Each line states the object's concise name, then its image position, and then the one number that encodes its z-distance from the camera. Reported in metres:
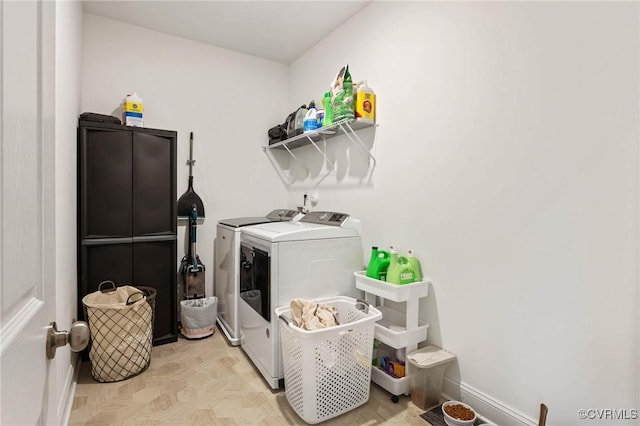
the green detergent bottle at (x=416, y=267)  1.98
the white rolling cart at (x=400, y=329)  1.86
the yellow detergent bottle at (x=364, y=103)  2.28
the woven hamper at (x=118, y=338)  2.01
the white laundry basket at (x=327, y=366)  1.64
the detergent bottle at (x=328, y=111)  2.40
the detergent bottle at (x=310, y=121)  2.68
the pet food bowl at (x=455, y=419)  1.57
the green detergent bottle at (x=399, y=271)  1.90
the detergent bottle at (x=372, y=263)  2.08
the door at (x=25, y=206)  0.41
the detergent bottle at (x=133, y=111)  2.52
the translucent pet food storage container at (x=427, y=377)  1.77
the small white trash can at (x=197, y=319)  2.66
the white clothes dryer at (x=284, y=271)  1.99
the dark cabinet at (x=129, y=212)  2.28
